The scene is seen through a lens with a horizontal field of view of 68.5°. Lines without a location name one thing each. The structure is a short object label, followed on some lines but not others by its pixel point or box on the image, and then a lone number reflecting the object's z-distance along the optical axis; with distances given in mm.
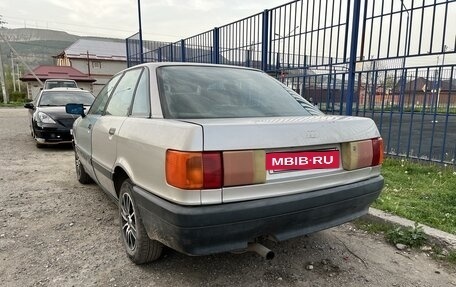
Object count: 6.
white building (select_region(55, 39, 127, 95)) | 45062
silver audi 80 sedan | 1862
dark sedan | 7297
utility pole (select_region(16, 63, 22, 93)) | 58384
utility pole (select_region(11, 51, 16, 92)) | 49297
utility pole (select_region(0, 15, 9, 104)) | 31098
